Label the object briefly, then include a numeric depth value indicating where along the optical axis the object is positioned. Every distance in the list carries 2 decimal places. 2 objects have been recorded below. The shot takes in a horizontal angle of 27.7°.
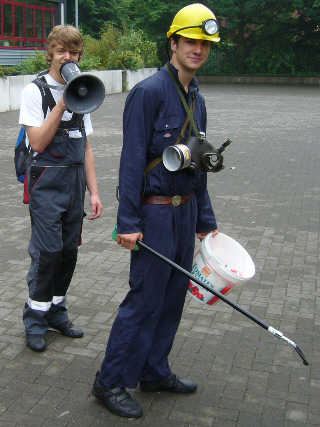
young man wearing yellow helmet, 3.12
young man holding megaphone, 3.79
